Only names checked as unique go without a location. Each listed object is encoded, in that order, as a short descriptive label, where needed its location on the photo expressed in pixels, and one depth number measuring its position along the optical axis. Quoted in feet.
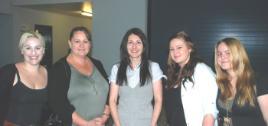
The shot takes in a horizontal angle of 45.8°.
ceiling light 28.02
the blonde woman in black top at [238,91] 7.28
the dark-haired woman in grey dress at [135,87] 8.86
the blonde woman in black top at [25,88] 7.77
